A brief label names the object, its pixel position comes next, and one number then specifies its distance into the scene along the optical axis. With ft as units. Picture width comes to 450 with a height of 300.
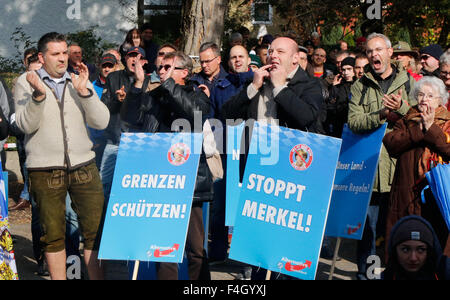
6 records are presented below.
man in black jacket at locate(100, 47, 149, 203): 22.29
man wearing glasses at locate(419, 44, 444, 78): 27.68
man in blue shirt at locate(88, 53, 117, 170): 24.09
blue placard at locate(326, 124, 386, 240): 21.61
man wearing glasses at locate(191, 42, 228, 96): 25.66
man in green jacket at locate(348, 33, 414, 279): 22.33
